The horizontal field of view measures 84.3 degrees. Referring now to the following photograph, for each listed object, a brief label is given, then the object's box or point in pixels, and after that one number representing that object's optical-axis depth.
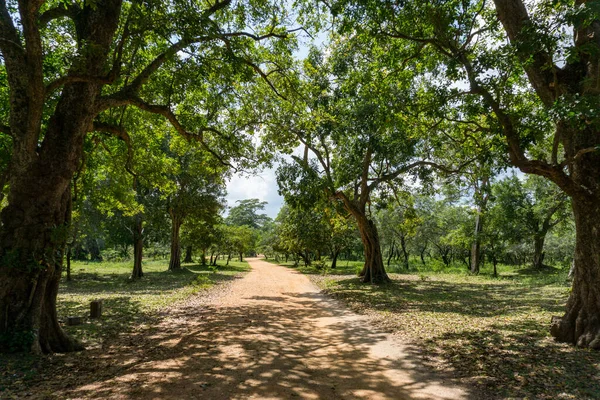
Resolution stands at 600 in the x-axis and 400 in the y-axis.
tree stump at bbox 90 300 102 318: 9.00
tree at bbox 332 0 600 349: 5.38
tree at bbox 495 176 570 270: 26.09
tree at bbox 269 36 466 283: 10.72
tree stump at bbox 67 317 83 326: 8.10
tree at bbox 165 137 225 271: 25.41
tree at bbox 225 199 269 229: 99.19
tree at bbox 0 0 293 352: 5.66
